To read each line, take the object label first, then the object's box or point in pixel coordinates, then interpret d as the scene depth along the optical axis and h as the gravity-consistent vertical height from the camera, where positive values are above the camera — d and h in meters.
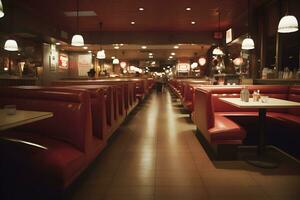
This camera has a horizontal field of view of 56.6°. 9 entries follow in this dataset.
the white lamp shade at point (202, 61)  16.92 +1.10
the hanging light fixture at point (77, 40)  8.02 +1.14
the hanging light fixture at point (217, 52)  11.23 +1.09
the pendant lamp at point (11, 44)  8.48 +1.10
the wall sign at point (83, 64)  17.64 +1.00
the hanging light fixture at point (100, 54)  12.22 +1.11
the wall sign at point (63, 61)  15.10 +1.08
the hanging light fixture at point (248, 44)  7.40 +0.93
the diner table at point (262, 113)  3.57 -0.51
